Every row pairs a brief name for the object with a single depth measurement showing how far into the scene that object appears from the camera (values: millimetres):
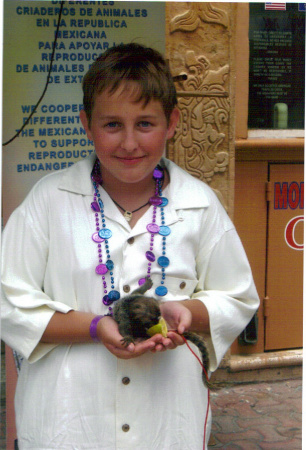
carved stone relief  2307
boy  1462
